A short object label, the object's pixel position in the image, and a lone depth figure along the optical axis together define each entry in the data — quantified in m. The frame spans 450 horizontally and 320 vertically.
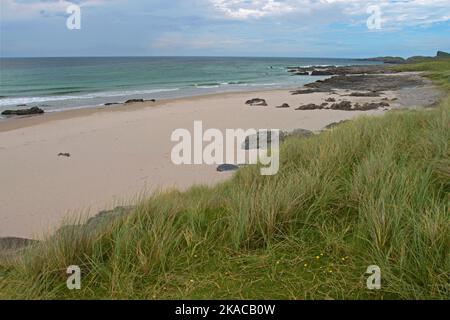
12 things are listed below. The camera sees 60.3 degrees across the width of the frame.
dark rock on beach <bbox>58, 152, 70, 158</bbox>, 11.55
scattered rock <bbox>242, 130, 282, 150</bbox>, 11.77
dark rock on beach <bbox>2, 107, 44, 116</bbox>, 22.31
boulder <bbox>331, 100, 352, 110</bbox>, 20.55
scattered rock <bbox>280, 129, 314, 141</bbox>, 11.16
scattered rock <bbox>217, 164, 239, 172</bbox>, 9.49
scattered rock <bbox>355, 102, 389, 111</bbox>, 20.01
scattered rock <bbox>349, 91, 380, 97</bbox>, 27.55
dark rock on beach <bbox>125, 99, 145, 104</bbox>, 28.19
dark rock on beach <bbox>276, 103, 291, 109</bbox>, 22.35
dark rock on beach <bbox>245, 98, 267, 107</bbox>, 23.58
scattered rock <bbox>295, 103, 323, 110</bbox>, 20.92
